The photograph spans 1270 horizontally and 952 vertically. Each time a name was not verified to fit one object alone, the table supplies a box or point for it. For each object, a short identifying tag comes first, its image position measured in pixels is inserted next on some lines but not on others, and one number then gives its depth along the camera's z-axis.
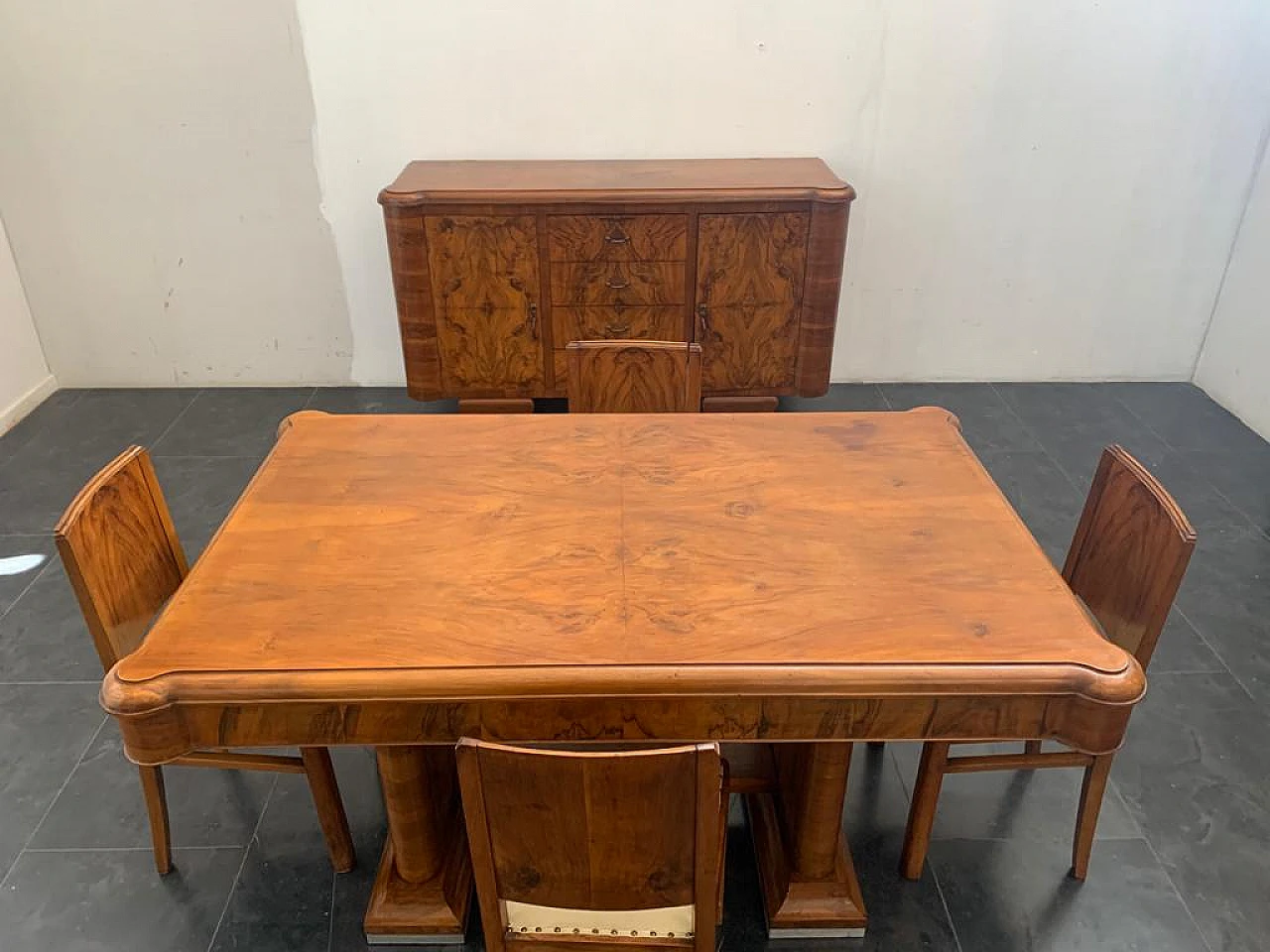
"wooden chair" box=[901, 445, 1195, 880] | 1.55
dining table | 1.25
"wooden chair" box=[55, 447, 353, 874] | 1.51
